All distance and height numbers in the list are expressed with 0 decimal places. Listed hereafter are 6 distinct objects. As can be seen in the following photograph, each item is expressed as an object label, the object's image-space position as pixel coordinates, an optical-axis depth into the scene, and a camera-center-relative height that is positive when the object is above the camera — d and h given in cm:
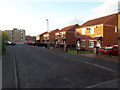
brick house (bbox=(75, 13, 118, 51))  2039 +218
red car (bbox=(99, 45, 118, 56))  1470 -119
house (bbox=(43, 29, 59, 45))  4933 +344
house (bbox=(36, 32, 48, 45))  6298 +295
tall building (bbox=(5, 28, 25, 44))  10306 +834
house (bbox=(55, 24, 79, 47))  3481 +241
